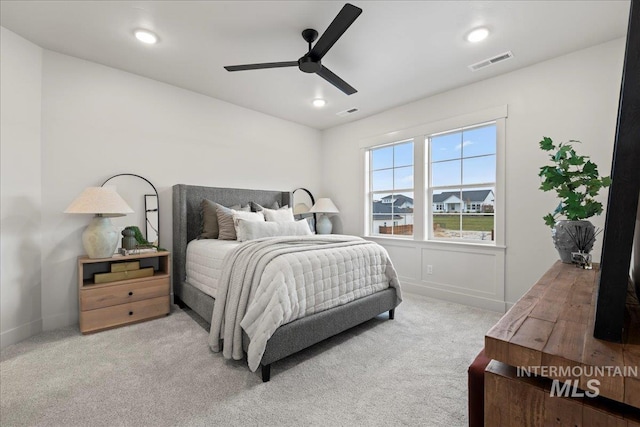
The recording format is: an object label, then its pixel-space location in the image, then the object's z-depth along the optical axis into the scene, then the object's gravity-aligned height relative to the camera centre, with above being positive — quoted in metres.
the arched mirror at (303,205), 4.79 +0.10
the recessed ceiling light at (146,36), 2.42 +1.53
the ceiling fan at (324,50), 1.79 +1.24
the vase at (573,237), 1.73 -0.16
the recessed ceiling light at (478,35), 2.38 +1.53
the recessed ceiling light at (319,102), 3.87 +1.52
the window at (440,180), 3.29 +0.42
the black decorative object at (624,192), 0.62 +0.05
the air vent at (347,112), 4.21 +1.53
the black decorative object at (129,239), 2.91 -0.30
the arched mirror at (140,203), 3.06 +0.08
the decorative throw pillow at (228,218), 3.19 -0.09
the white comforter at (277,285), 1.89 -0.56
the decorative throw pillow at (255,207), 3.82 +0.05
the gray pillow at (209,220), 3.30 -0.11
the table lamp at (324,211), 4.61 +0.00
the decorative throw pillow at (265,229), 2.98 -0.21
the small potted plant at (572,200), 1.69 +0.07
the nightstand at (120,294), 2.55 -0.81
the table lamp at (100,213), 2.49 -0.03
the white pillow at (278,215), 3.63 -0.06
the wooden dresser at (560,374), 0.58 -0.36
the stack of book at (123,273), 2.68 -0.62
